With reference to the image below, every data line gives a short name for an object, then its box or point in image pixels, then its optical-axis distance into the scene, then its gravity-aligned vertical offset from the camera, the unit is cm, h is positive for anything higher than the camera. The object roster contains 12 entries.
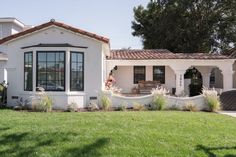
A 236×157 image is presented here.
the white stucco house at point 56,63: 1264 +89
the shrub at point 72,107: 1213 -124
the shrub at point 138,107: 1259 -127
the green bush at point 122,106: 1255 -126
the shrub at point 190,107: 1283 -129
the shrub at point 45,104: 1177 -107
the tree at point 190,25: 2787 +626
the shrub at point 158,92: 1279 -55
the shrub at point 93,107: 1254 -128
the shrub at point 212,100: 1286 -95
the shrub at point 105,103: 1255 -108
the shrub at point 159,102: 1268 -103
